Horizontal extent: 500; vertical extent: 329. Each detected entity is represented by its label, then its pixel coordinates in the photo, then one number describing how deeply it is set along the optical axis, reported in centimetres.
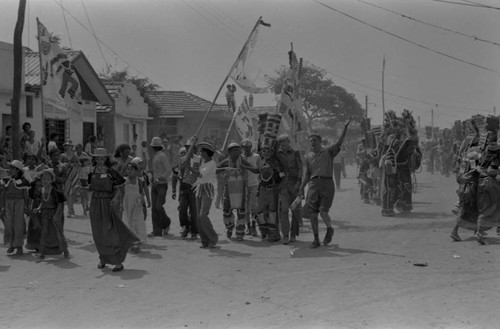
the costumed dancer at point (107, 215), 859
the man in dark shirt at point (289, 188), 1064
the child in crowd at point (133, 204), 1022
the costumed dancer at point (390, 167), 1478
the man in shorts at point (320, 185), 1004
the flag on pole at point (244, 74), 1274
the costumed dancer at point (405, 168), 1508
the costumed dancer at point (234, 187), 1109
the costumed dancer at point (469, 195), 1027
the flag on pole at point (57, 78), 1357
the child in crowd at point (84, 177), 1555
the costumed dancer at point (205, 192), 1030
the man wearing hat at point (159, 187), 1170
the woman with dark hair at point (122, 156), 1071
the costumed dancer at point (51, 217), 959
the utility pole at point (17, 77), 1405
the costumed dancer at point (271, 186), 1070
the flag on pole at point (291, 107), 1438
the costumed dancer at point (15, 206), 995
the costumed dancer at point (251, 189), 1110
